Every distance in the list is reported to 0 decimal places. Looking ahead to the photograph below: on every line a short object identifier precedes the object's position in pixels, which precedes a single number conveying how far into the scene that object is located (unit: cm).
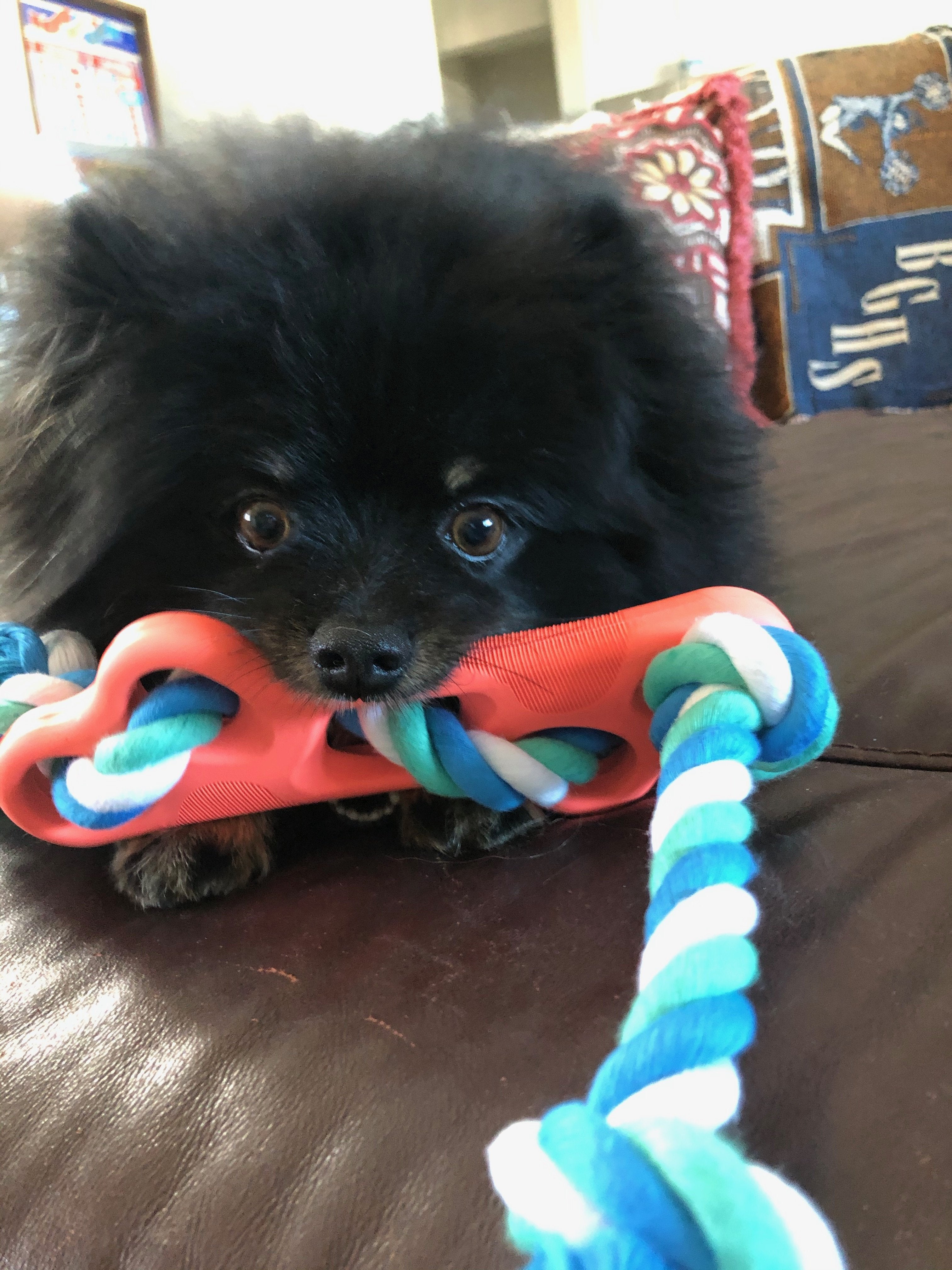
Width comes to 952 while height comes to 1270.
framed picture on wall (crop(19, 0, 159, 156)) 81
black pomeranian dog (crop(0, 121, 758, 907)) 23
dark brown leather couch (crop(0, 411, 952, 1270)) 16
